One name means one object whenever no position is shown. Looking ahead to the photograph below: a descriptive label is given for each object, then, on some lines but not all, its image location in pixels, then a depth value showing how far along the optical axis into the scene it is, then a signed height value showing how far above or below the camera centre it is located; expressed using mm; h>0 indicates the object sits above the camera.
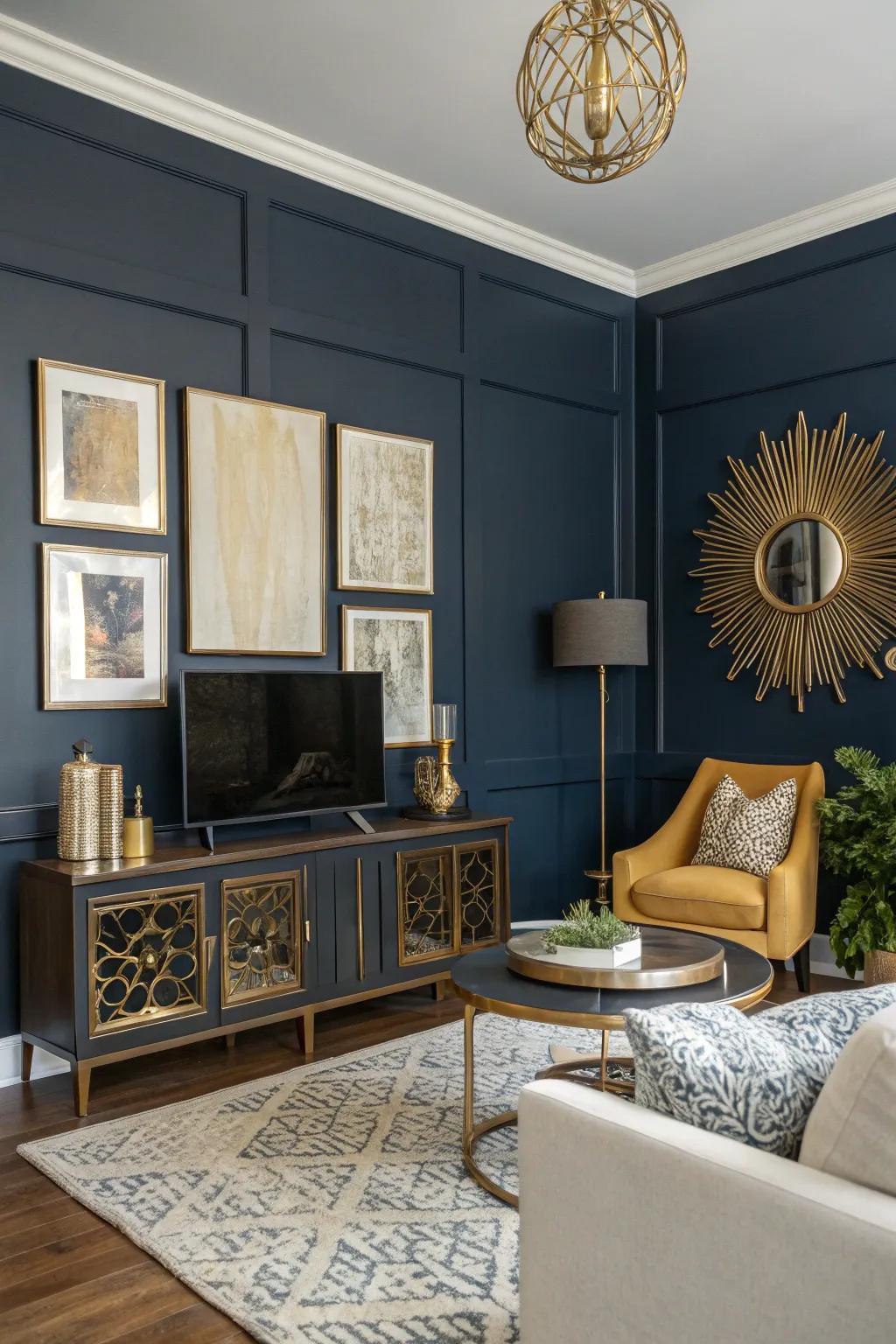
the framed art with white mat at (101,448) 3453 +797
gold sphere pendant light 2309 +1333
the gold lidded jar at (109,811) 3287 -380
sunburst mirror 4570 +542
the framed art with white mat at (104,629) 3459 +195
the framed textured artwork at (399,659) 4312 +106
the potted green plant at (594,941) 2590 -640
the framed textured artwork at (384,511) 4281 +716
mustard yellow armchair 4016 -806
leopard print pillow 4293 -617
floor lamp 4750 +218
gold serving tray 2492 -686
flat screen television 3545 -205
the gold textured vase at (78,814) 3234 -384
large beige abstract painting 3807 +588
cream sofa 1234 -684
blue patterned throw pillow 1440 -537
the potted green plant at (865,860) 3934 -685
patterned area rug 2072 -1202
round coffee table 2369 -728
